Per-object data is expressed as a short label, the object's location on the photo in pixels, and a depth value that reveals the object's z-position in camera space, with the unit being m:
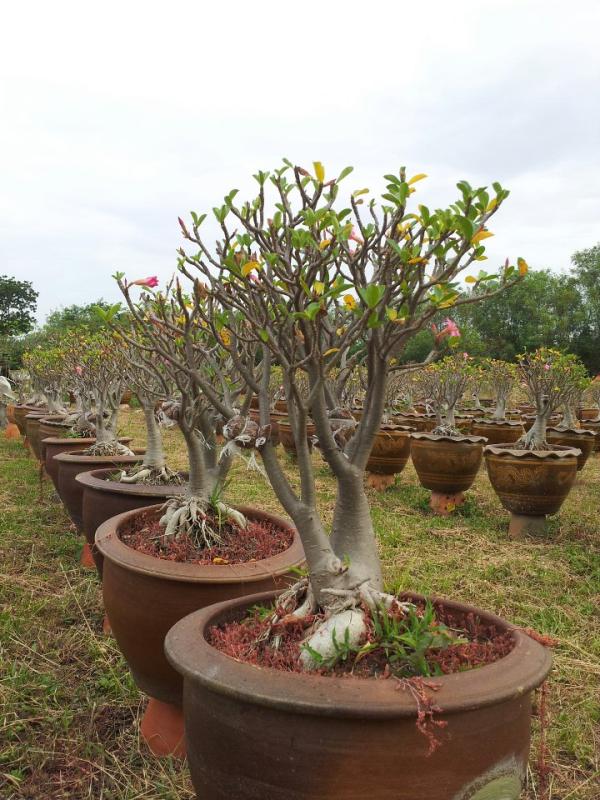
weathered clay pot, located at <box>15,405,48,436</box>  11.08
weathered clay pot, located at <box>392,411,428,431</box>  10.74
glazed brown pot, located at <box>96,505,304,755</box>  2.41
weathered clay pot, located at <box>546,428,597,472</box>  7.93
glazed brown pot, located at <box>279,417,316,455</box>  9.25
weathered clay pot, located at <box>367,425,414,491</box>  7.82
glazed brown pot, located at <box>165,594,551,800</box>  1.40
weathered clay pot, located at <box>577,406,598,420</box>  16.31
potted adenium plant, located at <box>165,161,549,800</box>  1.41
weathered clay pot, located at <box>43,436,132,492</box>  6.12
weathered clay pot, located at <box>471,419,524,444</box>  9.25
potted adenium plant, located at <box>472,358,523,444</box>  9.29
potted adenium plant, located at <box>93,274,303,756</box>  2.41
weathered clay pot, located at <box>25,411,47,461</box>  8.83
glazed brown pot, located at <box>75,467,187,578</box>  3.71
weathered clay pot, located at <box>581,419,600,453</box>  11.22
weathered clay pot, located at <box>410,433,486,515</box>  6.77
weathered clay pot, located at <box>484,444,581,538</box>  5.66
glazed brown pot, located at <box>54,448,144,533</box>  4.88
